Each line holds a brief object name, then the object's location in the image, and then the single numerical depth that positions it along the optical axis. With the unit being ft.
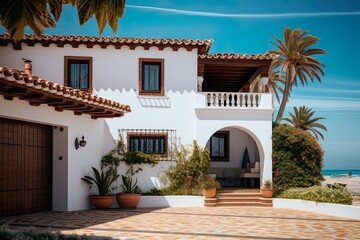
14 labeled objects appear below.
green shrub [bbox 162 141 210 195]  59.11
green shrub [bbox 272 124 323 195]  60.95
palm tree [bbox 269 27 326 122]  97.40
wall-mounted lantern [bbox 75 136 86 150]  51.47
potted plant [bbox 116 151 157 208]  57.06
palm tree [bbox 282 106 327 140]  126.41
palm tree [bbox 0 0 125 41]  15.11
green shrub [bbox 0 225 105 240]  23.59
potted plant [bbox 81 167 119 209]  53.83
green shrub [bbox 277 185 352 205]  52.60
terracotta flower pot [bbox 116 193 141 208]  55.36
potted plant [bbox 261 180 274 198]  58.90
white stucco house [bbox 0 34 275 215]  60.29
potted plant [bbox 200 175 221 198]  57.36
